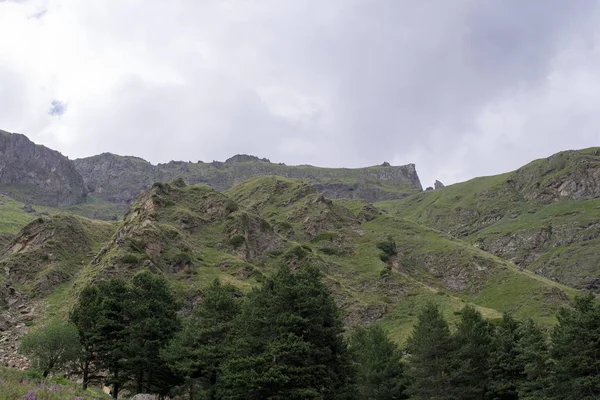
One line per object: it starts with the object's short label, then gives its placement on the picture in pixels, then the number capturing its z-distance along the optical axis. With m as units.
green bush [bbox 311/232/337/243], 120.00
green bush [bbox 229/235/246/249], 97.06
